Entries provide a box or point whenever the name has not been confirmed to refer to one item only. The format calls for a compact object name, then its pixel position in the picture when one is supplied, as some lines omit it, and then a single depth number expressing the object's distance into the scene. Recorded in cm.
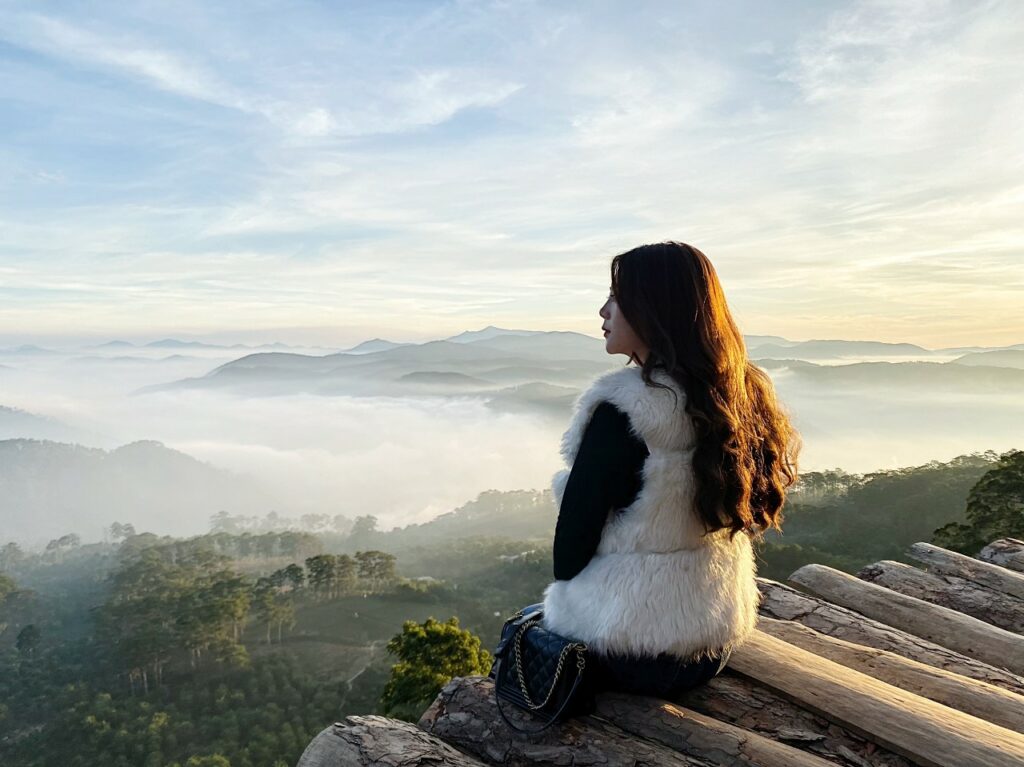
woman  221
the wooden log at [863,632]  311
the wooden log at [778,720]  231
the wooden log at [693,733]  221
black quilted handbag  235
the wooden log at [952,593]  412
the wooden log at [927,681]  265
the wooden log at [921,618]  350
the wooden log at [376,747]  219
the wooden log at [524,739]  223
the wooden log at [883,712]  215
